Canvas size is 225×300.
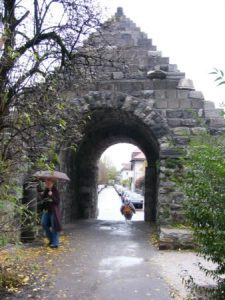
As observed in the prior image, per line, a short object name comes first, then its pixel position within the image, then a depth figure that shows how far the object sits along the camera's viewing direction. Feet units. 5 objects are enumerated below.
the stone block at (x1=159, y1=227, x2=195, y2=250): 21.66
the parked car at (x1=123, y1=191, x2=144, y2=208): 78.83
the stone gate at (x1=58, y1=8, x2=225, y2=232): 24.52
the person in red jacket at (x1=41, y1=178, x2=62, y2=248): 21.17
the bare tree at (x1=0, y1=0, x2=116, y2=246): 12.85
